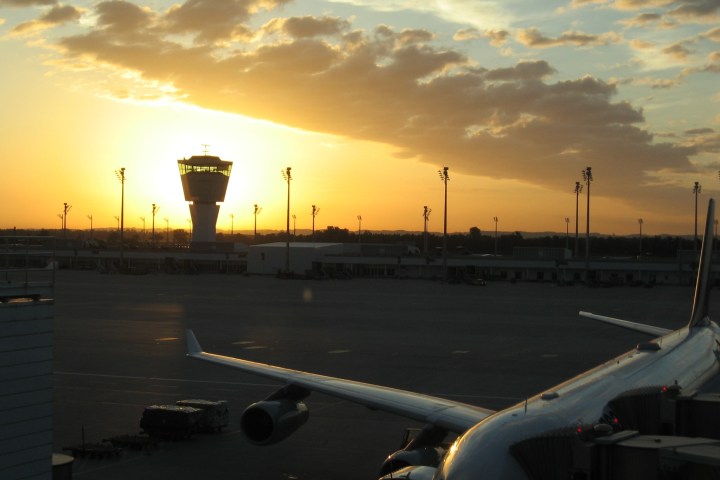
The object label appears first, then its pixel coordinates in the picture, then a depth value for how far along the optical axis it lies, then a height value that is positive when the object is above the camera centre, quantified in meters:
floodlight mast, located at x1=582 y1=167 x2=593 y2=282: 139.88 +3.58
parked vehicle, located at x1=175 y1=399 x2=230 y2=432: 27.41 -5.57
